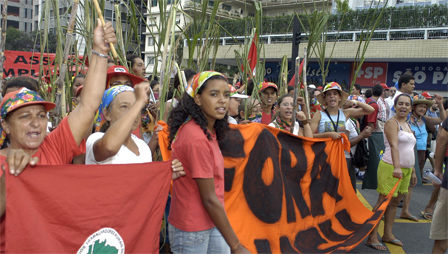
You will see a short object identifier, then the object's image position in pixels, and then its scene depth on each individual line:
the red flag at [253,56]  5.08
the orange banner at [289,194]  3.33
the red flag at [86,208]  1.71
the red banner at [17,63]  7.96
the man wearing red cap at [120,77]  3.11
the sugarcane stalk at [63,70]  2.51
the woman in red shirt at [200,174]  2.13
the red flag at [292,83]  5.91
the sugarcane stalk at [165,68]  2.87
